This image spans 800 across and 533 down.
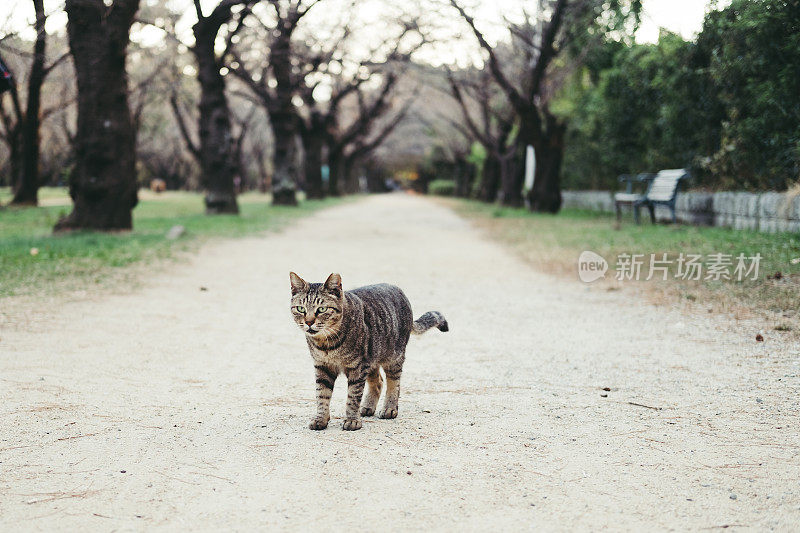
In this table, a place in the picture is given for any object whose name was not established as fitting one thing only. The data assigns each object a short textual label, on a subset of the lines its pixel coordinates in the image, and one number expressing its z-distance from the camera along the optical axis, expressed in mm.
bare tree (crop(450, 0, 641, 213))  21891
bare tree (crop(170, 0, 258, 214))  20797
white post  29273
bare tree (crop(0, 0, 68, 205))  22609
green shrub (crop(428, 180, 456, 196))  65750
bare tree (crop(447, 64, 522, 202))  31516
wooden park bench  16705
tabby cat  3982
